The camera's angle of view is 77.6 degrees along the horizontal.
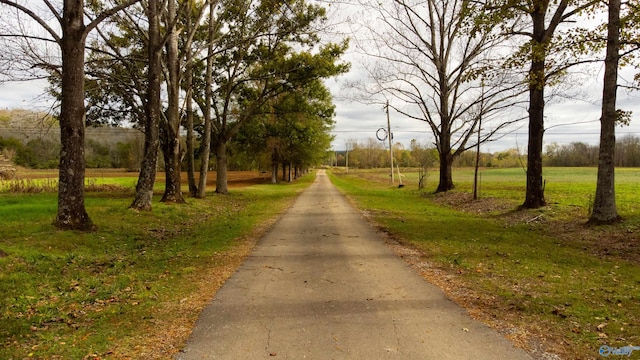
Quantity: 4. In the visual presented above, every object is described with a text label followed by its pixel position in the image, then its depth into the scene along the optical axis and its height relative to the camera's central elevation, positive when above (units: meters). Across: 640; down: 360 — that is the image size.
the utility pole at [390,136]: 37.67 +2.60
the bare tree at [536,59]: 11.42 +3.16
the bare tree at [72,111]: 8.73 +1.08
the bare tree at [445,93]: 22.03 +4.21
